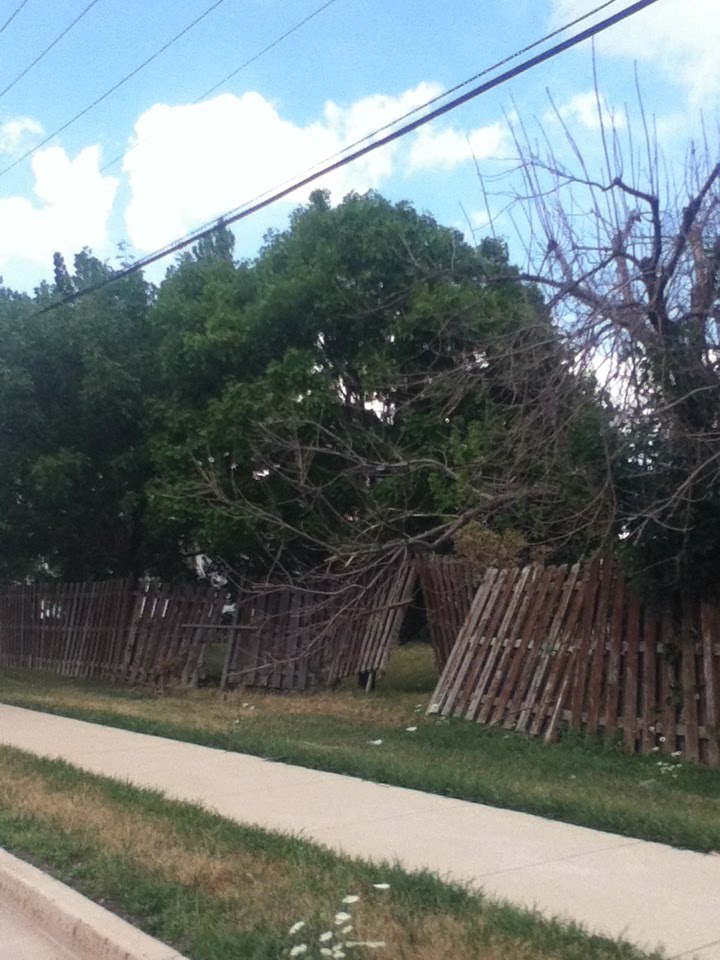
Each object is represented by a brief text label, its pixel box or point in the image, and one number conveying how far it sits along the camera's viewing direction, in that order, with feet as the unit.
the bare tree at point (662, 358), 31.14
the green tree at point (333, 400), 43.21
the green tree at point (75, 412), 61.98
